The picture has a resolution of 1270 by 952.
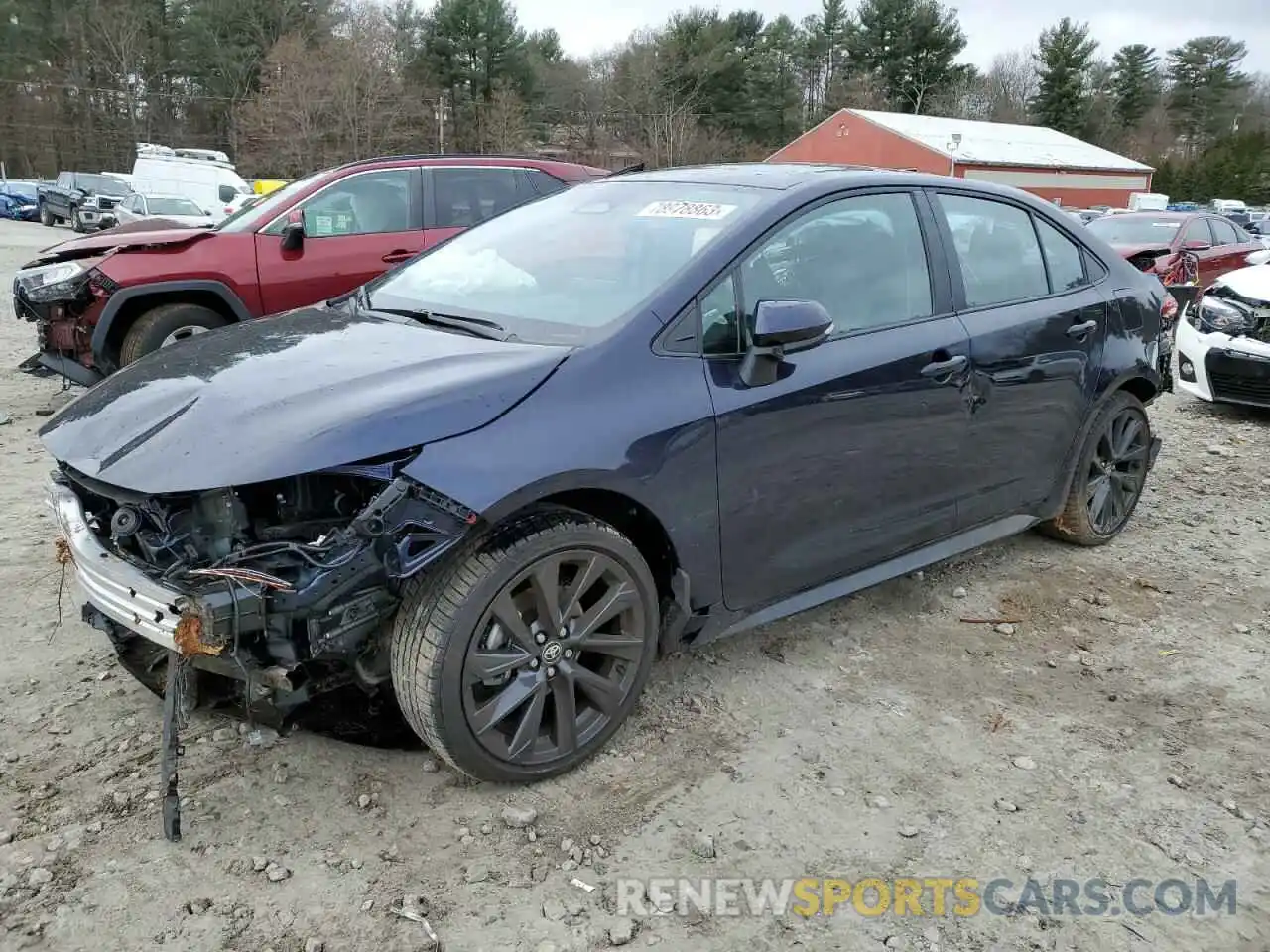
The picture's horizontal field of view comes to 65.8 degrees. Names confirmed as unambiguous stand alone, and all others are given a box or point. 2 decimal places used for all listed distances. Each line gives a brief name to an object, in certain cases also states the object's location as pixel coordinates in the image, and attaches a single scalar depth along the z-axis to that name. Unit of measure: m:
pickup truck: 28.48
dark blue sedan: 2.40
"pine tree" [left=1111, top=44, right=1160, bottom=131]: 67.19
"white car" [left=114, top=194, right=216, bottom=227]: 23.83
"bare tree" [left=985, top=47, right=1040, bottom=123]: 66.62
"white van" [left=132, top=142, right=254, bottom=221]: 27.27
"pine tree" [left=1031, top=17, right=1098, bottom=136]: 63.62
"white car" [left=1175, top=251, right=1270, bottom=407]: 7.38
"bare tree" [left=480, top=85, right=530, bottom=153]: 47.88
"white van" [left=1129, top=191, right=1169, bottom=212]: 28.05
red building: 43.06
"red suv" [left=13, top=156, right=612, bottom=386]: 6.50
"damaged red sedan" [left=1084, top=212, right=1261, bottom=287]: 12.45
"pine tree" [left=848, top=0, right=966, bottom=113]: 61.66
